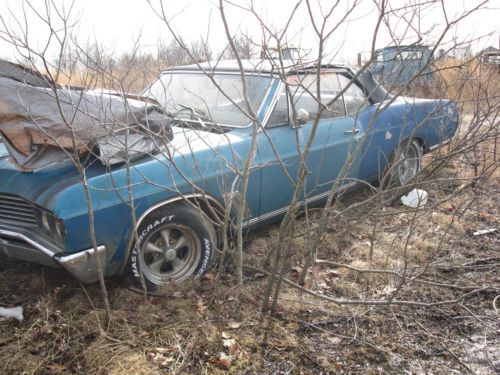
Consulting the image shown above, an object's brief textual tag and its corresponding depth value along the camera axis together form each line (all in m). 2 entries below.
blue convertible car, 2.51
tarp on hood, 2.58
